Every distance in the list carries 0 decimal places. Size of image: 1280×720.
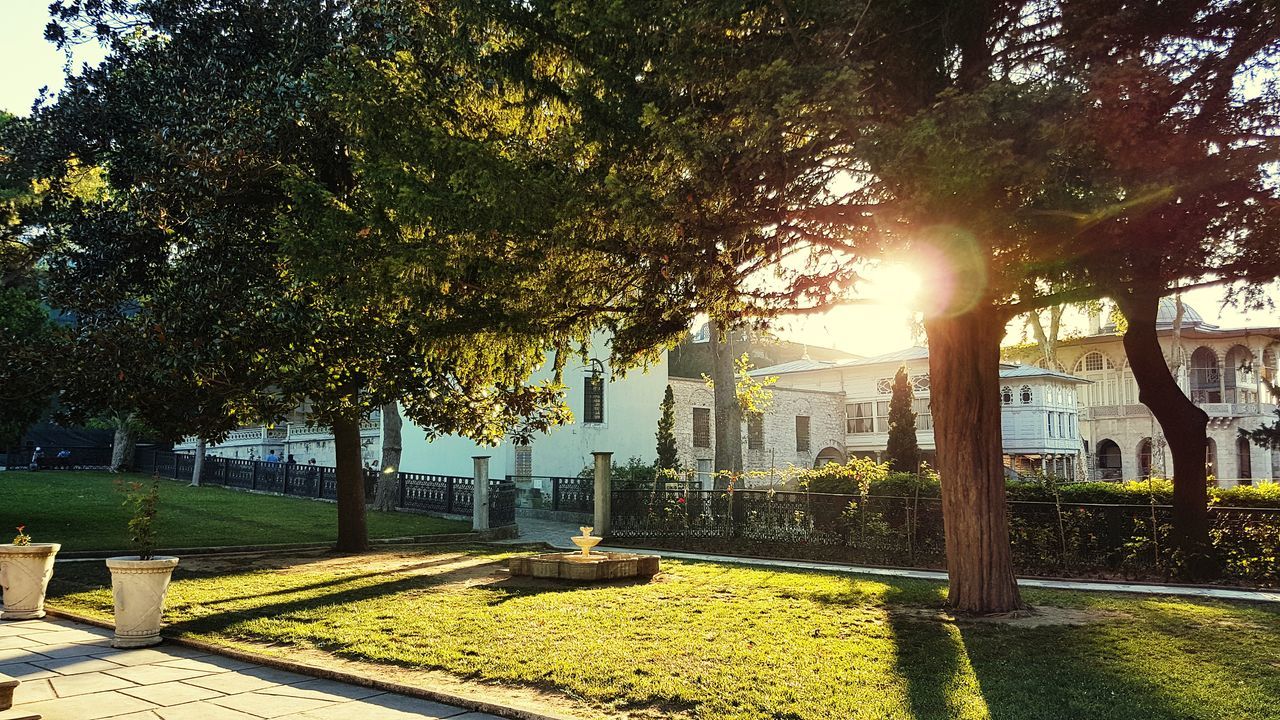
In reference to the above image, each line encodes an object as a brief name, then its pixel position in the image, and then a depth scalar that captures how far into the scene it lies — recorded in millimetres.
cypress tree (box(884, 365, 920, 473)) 23141
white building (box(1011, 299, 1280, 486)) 43562
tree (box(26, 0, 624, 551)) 10102
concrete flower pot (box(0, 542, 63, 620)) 9156
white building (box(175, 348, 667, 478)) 33125
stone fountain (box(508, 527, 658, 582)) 11789
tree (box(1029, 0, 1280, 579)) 7586
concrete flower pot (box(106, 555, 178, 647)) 7715
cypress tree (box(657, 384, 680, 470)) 30266
